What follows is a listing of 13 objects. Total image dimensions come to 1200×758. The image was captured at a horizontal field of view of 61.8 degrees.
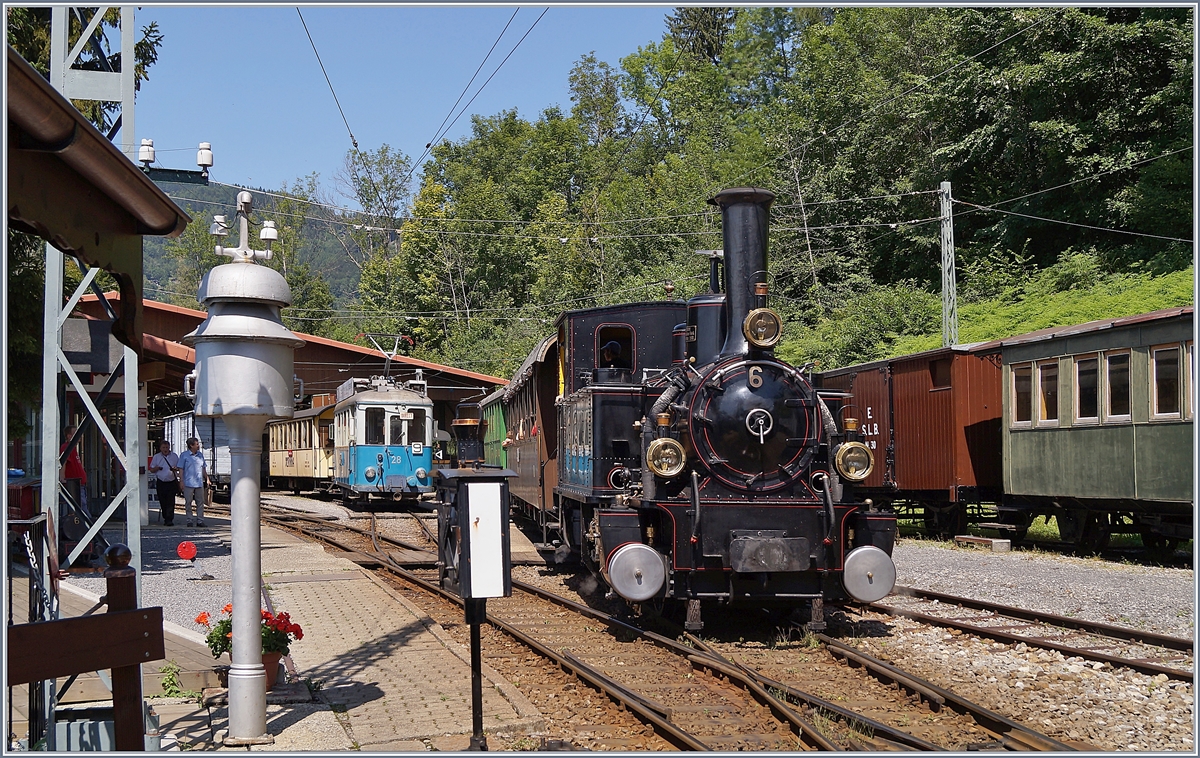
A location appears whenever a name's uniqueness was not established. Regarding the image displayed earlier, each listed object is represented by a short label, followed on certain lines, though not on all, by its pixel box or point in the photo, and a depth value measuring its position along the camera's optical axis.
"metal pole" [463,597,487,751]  5.51
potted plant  7.02
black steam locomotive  8.41
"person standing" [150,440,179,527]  19.70
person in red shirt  14.53
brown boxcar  16.59
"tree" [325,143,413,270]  56.25
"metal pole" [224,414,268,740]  5.95
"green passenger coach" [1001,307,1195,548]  12.52
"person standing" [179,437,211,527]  19.47
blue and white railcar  24.27
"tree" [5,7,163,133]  10.44
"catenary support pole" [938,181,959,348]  21.12
